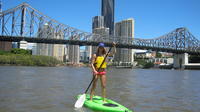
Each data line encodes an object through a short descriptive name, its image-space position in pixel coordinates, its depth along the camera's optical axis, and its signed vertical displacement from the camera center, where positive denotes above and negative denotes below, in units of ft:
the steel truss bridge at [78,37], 158.71 +20.49
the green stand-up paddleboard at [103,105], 14.27 -4.07
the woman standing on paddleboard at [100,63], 16.39 -0.75
